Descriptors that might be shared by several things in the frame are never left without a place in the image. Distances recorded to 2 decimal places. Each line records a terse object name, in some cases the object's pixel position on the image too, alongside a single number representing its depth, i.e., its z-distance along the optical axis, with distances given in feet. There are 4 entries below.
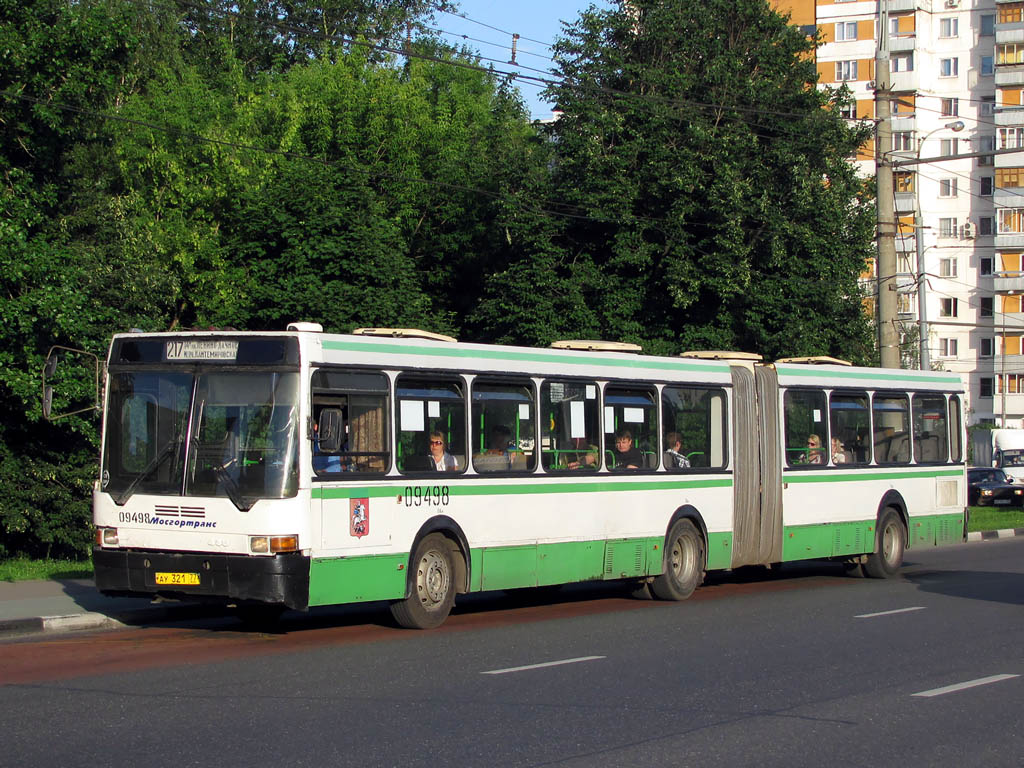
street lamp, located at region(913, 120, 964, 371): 126.52
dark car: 154.71
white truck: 180.14
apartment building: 255.91
